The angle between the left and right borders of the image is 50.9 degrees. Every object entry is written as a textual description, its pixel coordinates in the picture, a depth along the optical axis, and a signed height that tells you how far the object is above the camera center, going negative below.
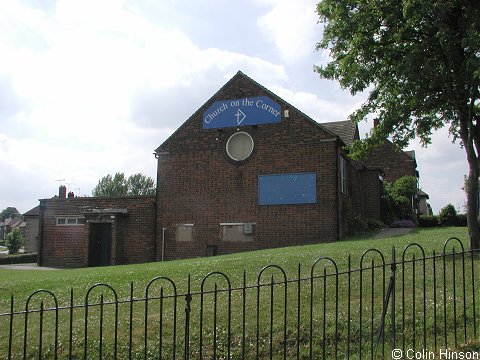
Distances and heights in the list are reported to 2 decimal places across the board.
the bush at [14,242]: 54.28 -2.30
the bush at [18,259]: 34.56 -2.70
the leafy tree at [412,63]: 11.53 +3.95
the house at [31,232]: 55.94 -1.28
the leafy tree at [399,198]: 31.62 +1.43
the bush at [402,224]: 30.89 -0.20
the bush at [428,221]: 37.21 -0.02
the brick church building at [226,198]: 21.80 +1.05
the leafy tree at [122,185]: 85.62 +6.08
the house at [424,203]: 52.76 +2.01
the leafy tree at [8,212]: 148.38 +2.64
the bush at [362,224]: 23.80 -0.17
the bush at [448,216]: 35.31 +0.34
